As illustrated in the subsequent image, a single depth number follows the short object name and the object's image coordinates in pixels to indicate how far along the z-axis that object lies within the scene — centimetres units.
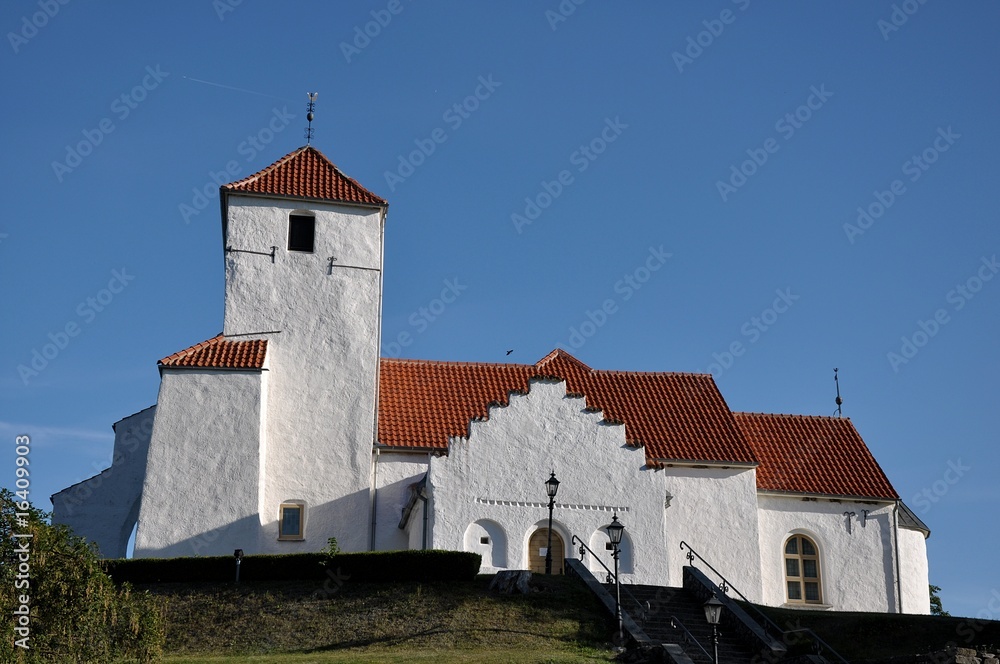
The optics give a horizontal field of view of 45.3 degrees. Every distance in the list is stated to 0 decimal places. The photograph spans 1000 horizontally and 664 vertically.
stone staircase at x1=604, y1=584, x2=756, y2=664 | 2352
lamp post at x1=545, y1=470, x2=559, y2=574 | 2809
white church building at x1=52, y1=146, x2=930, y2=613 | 2978
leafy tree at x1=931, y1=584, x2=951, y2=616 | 4375
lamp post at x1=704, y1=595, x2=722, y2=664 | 1978
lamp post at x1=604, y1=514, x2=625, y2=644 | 2353
